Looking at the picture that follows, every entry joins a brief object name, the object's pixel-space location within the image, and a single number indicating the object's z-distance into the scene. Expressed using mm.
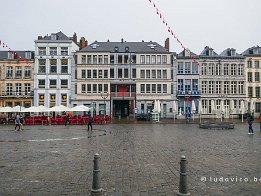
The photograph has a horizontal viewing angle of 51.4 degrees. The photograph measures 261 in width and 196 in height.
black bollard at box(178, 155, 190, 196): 5626
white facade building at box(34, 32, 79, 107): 53594
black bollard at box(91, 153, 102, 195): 6113
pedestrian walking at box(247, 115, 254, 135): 21161
